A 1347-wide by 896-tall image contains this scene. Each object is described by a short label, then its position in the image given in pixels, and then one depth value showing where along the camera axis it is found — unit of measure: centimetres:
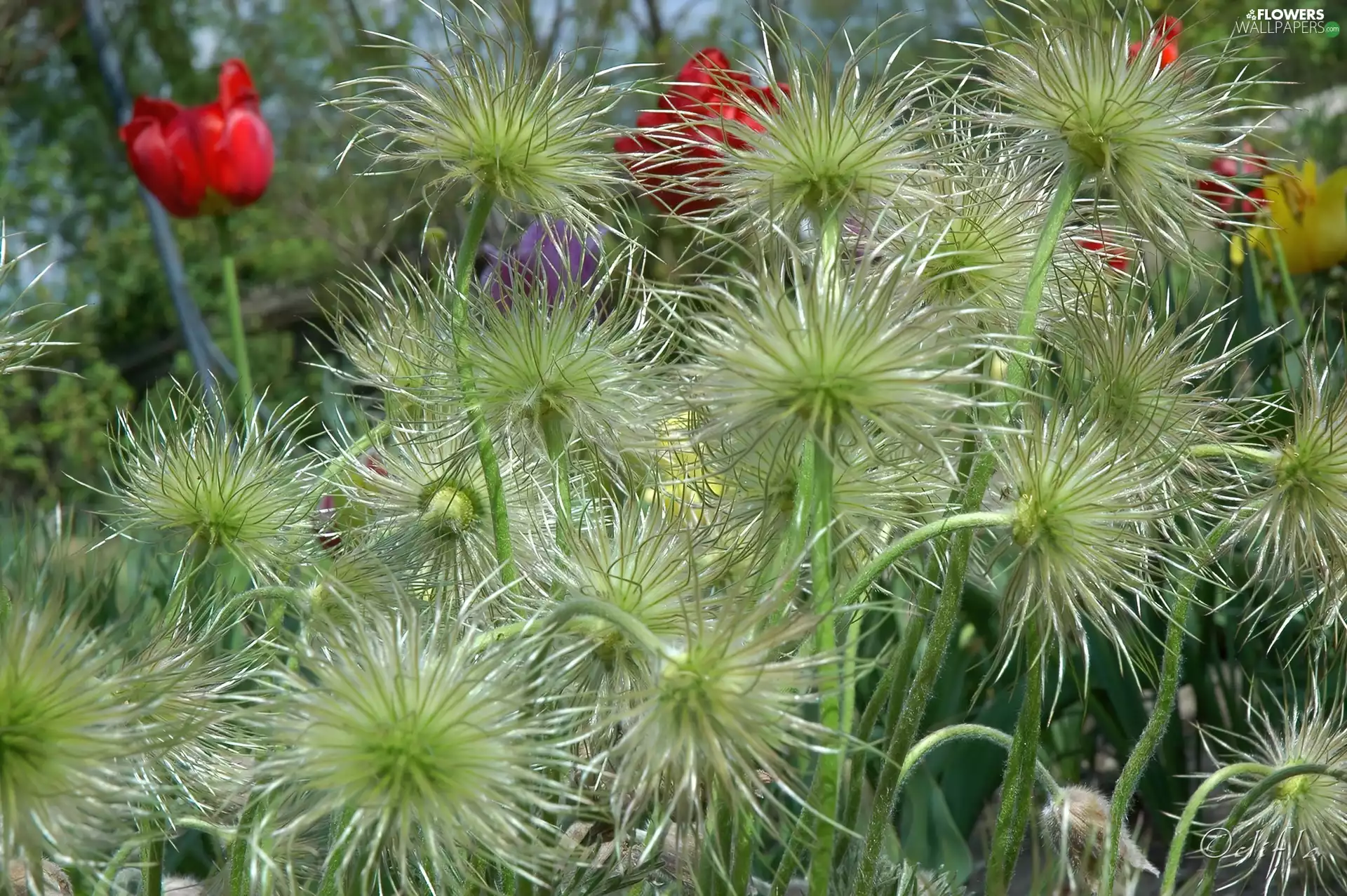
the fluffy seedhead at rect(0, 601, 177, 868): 40
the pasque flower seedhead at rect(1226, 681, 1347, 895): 49
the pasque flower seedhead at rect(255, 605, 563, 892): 41
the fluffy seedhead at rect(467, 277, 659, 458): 47
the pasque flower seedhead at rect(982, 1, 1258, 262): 46
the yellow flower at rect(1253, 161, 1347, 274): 95
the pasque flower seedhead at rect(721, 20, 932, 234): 46
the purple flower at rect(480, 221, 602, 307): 48
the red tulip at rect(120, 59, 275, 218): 95
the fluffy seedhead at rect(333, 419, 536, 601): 48
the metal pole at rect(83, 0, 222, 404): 149
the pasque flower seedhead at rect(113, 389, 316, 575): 49
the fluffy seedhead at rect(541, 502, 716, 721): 43
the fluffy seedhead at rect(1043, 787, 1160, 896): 49
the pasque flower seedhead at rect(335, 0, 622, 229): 47
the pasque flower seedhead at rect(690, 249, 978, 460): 41
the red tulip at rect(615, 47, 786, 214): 48
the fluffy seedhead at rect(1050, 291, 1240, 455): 47
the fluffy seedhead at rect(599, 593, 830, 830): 40
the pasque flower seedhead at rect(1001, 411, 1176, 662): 44
